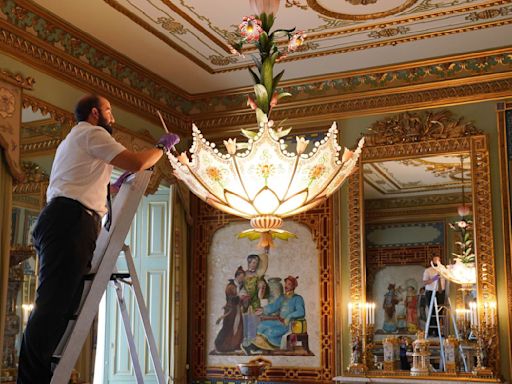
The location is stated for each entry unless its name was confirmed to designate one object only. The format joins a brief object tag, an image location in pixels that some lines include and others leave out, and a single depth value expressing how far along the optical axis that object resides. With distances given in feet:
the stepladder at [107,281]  9.65
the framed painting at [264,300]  21.83
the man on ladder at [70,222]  9.77
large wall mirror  20.04
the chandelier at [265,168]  13.75
